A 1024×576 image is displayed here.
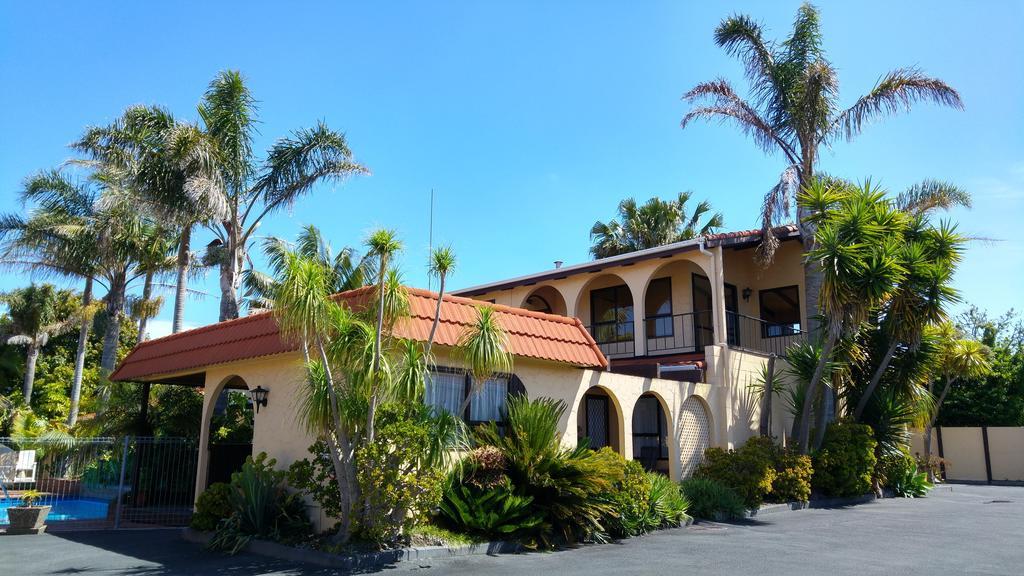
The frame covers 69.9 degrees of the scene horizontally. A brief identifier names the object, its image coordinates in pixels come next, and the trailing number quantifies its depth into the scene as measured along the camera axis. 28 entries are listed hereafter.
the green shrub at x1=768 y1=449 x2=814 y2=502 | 15.48
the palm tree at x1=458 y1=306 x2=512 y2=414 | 9.98
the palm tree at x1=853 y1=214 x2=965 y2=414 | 16.44
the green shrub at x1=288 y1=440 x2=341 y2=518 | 9.95
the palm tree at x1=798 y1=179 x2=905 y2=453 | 15.17
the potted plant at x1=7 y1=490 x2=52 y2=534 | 12.13
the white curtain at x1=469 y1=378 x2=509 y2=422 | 12.04
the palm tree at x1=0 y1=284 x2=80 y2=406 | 32.38
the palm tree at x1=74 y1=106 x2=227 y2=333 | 17.03
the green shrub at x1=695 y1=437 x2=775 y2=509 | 14.62
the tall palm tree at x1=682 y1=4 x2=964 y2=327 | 18.88
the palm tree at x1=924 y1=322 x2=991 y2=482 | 24.12
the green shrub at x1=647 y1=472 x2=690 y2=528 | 12.24
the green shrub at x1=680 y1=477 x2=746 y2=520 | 13.66
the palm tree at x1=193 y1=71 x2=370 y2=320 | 18.22
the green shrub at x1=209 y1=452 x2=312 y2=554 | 10.25
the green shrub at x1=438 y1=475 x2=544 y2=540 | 10.18
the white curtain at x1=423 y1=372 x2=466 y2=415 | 11.46
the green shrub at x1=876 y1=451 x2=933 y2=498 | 18.22
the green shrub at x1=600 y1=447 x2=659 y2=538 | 11.24
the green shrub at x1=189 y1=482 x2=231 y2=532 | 11.01
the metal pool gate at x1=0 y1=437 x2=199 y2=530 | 14.54
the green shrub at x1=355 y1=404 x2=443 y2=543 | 9.01
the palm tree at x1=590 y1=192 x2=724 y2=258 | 29.19
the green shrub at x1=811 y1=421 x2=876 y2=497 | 16.58
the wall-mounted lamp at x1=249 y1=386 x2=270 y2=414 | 12.15
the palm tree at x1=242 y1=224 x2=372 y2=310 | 19.45
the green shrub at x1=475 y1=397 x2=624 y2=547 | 10.55
